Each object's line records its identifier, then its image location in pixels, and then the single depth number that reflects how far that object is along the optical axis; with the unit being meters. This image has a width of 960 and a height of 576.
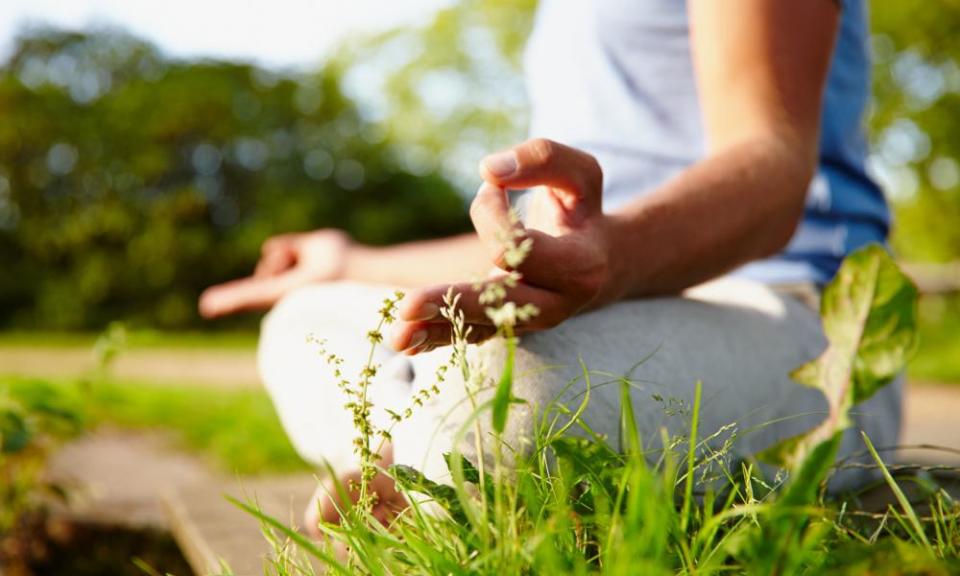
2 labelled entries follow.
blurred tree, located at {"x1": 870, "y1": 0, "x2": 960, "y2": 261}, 12.86
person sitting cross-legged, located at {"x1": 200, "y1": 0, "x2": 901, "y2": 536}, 1.03
